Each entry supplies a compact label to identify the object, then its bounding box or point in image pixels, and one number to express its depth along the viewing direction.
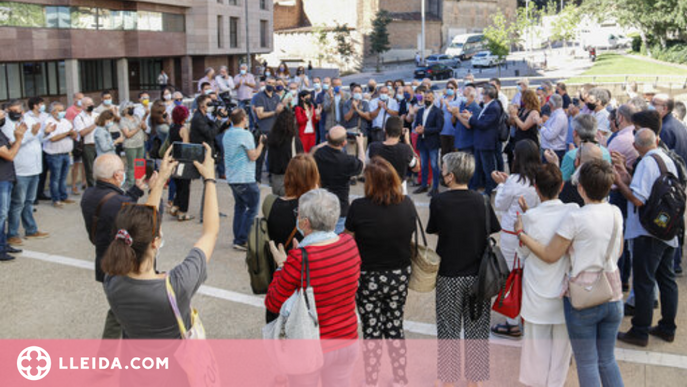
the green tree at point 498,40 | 41.91
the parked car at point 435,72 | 48.16
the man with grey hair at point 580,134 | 6.38
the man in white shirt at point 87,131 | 11.64
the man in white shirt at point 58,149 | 10.88
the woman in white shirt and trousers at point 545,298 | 4.58
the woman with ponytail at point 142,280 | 3.28
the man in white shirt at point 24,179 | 8.95
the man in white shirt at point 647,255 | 5.63
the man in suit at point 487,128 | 10.97
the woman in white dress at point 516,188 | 5.41
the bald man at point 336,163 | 6.56
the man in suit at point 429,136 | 11.84
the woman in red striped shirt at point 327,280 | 3.84
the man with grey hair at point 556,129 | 9.94
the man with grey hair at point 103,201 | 5.05
